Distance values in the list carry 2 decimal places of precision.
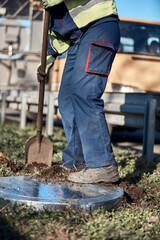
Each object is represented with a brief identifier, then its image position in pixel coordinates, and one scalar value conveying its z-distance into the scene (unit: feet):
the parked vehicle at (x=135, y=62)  24.13
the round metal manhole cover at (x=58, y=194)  8.07
